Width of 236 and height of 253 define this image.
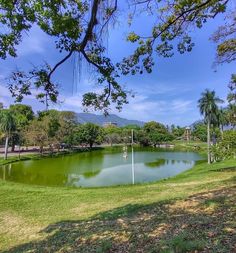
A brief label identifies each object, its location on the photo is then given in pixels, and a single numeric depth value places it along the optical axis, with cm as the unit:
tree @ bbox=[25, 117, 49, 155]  3076
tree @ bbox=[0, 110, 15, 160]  2772
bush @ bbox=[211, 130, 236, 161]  833
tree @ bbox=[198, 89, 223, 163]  2299
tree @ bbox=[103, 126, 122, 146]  5513
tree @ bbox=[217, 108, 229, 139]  2431
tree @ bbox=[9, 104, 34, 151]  3293
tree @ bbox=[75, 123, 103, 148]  4372
